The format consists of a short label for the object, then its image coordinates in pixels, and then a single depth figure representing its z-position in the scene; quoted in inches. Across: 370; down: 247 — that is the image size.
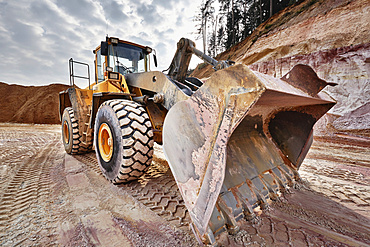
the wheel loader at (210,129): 52.2
